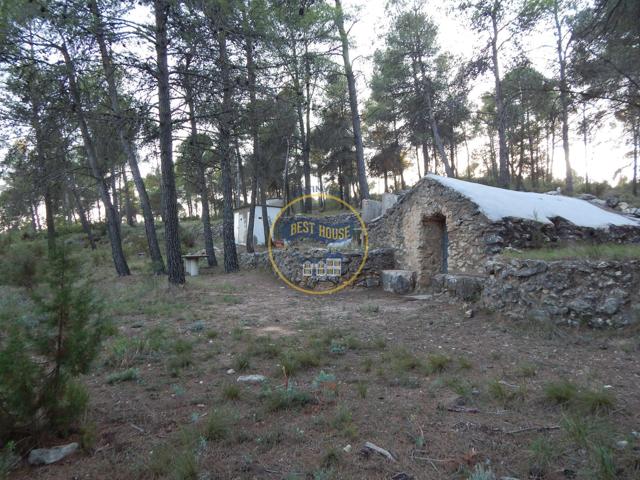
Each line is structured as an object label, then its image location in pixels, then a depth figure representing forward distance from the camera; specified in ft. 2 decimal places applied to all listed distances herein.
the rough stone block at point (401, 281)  31.04
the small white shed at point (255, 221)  79.92
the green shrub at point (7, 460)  7.18
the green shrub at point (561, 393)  10.38
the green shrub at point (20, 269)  29.22
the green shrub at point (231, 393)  11.47
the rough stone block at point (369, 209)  46.80
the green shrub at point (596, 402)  9.78
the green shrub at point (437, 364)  13.58
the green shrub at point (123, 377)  13.09
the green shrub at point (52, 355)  8.00
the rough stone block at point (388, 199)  44.24
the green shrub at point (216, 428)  9.09
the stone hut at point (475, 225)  26.81
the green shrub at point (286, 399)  10.82
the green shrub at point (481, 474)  7.06
